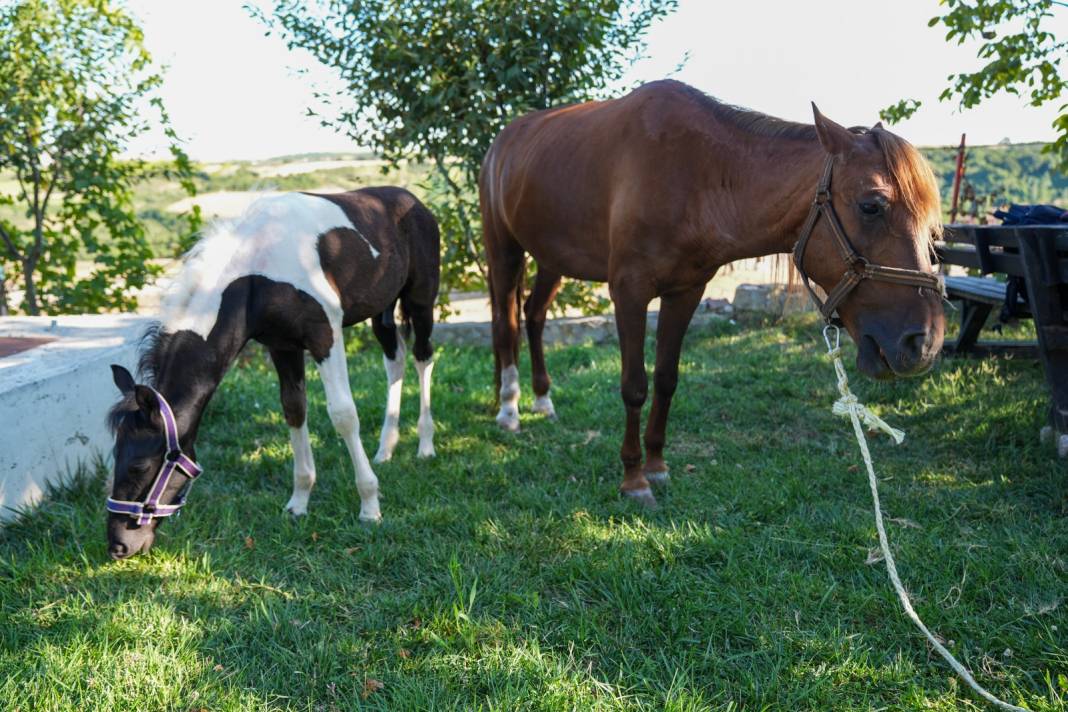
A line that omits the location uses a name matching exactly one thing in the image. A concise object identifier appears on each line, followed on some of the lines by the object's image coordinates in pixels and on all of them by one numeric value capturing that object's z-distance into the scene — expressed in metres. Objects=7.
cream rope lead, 2.19
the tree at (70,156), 6.68
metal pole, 9.48
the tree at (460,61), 6.39
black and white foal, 2.83
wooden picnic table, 3.69
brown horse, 2.62
